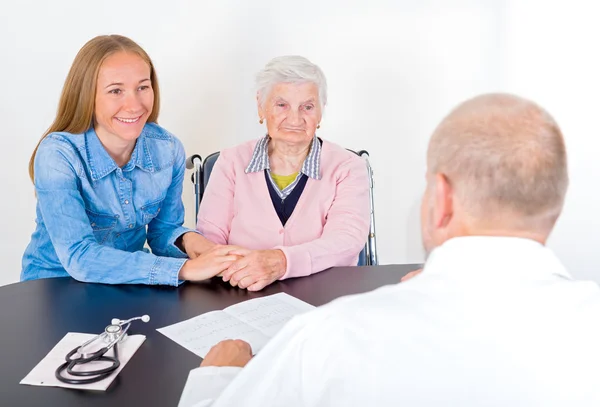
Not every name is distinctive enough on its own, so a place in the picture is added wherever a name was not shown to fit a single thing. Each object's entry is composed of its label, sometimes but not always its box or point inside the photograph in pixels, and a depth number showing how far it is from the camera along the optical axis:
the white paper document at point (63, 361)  1.23
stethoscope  1.24
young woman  1.79
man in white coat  0.80
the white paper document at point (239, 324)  1.40
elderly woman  2.23
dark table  1.20
